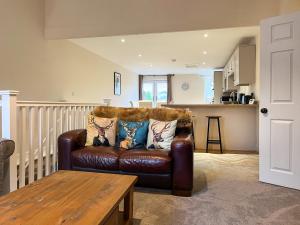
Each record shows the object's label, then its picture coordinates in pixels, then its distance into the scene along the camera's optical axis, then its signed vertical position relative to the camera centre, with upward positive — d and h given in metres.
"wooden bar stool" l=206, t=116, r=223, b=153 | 5.08 -0.63
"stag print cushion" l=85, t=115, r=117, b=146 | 3.14 -0.29
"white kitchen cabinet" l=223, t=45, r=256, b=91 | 5.19 +0.96
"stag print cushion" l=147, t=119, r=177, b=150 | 2.95 -0.30
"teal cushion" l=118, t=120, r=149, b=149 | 3.05 -0.32
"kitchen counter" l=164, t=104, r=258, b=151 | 5.04 -0.31
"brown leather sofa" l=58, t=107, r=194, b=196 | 2.58 -0.56
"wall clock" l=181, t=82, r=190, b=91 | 11.38 +1.11
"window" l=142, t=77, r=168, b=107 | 11.69 +0.97
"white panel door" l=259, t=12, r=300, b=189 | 2.86 +0.10
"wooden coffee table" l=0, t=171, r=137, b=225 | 1.18 -0.52
